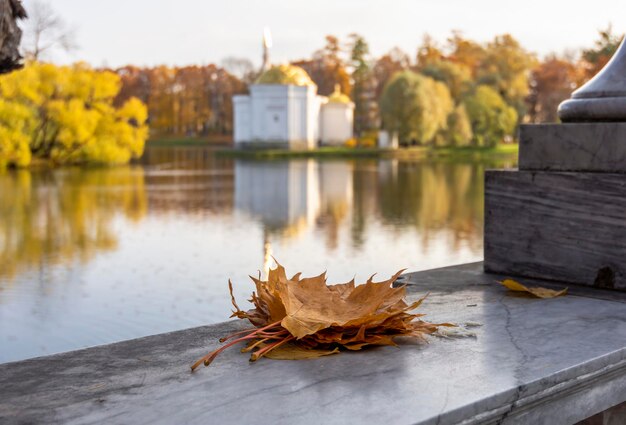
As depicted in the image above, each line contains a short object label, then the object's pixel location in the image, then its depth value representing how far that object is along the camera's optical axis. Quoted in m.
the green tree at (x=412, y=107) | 47.16
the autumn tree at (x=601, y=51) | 41.47
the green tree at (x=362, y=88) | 69.19
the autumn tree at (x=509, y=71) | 59.25
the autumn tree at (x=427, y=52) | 75.82
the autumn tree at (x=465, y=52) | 74.06
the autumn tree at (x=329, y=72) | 78.61
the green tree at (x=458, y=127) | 50.97
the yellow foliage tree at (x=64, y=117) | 30.92
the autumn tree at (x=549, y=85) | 69.50
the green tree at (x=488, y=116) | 53.56
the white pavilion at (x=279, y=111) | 56.12
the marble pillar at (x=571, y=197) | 2.89
